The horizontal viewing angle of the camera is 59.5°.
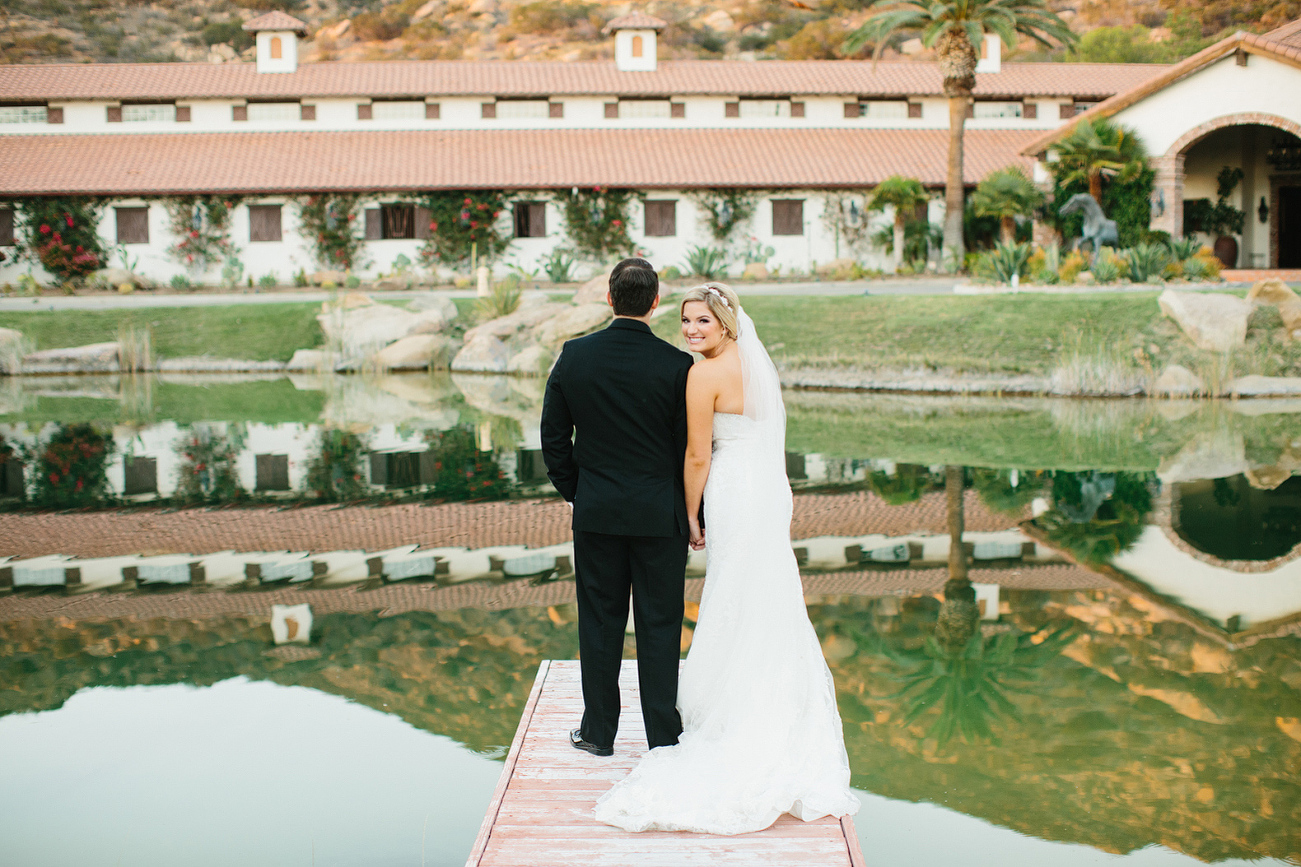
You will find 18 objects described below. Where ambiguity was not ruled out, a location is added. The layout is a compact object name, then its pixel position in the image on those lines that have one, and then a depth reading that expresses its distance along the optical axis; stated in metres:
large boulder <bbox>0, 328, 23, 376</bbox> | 24.52
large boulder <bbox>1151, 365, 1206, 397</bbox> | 18.09
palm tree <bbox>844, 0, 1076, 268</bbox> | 27.45
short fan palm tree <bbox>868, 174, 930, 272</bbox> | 30.28
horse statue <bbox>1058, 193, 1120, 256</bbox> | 23.61
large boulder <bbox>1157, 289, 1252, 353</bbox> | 18.46
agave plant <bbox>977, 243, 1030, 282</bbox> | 24.08
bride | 4.22
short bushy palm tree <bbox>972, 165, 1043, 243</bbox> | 29.06
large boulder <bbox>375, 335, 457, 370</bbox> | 24.44
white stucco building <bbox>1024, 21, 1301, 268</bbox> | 25.11
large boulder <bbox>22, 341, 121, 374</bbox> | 24.42
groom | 4.22
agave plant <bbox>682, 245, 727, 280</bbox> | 31.80
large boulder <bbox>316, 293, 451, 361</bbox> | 24.81
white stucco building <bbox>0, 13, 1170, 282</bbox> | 33.19
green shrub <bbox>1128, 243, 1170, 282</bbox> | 22.50
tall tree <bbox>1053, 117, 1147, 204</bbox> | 26.95
